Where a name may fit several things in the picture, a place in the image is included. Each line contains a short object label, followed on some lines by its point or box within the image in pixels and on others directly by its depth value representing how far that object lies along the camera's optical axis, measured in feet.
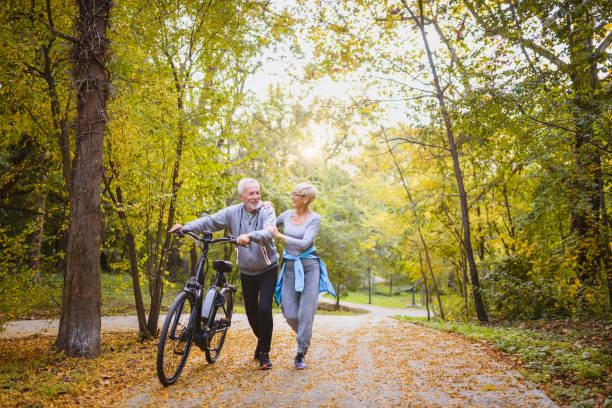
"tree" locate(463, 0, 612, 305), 13.99
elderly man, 14.46
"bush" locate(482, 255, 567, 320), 25.62
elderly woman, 14.62
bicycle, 12.08
